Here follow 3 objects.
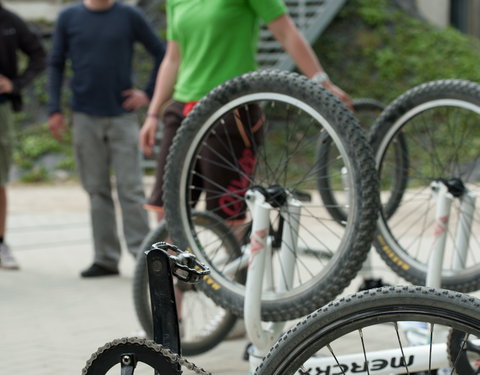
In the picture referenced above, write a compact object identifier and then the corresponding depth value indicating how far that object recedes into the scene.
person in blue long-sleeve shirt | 13.71
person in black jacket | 14.28
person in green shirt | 8.49
